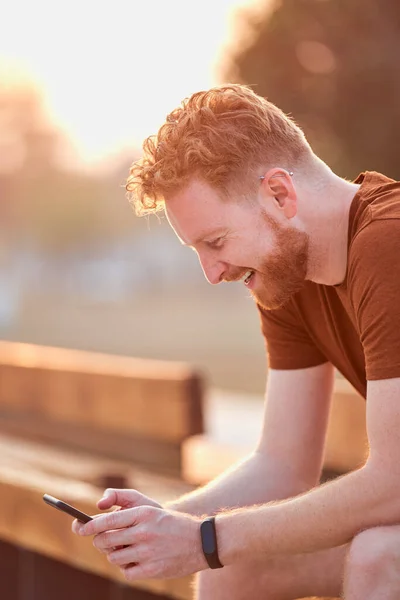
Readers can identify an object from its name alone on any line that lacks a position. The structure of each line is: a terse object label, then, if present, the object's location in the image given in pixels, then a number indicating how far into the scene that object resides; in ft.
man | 7.50
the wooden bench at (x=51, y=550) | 10.69
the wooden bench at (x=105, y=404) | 16.43
